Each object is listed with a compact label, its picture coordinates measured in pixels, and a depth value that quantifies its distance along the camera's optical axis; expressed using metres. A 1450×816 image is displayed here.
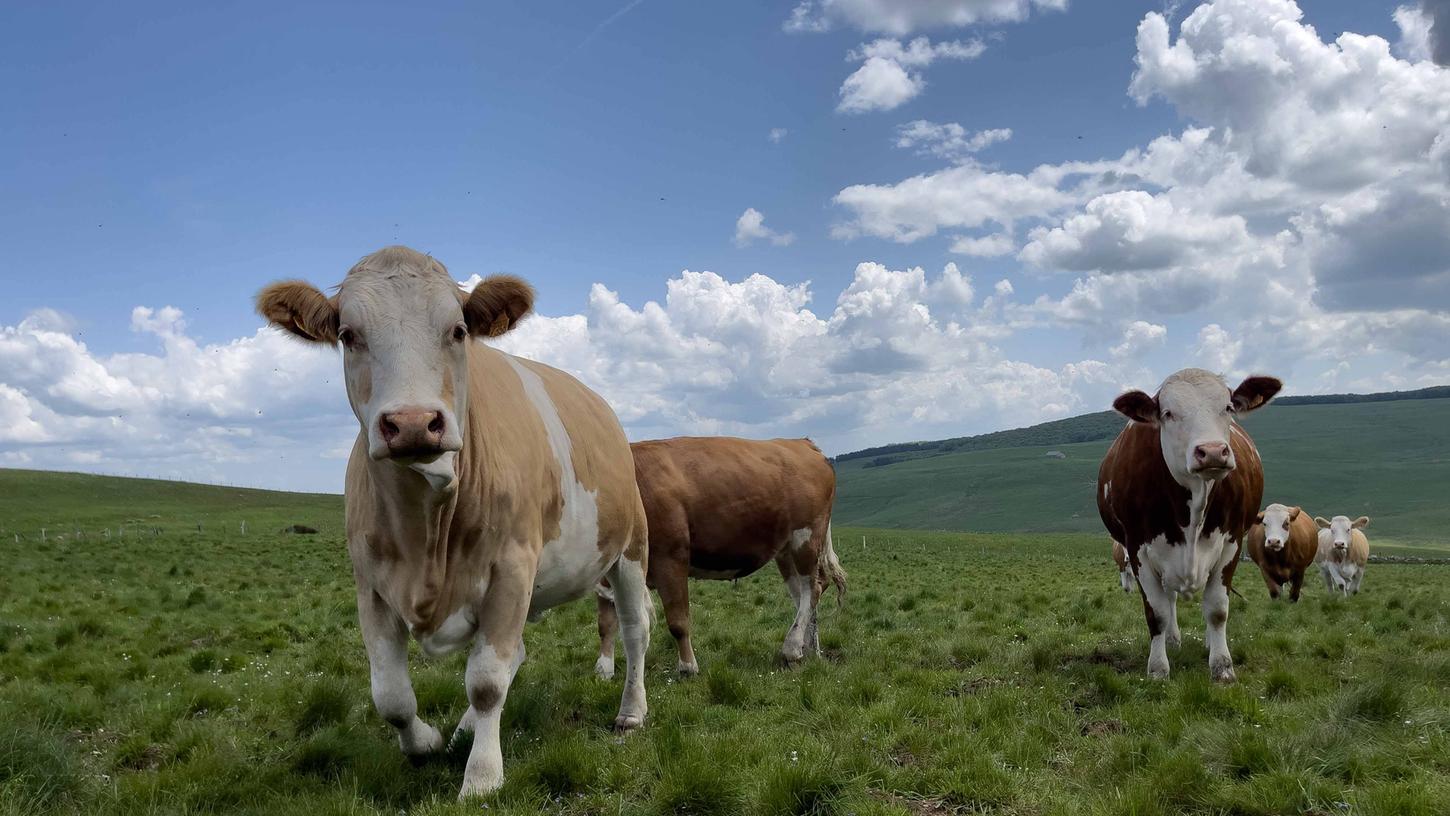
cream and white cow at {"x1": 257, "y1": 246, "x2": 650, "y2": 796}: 4.36
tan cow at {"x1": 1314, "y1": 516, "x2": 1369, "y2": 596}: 21.27
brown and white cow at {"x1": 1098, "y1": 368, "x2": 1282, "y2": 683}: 8.11
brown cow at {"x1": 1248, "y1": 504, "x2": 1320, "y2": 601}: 17.25
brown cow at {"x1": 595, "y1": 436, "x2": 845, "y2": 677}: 8.75
